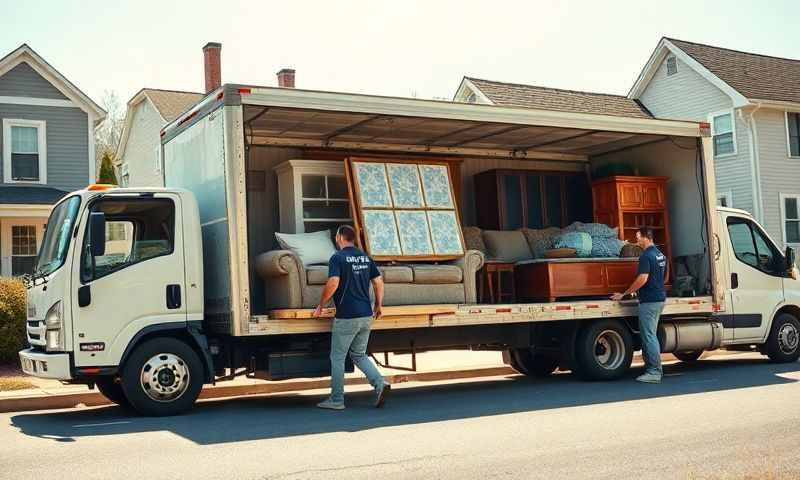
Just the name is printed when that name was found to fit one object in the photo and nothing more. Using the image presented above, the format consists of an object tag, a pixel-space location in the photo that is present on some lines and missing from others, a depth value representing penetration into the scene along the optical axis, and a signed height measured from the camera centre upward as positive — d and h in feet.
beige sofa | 34.12 +0.24
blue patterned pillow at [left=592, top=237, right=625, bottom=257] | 44.47 +1.40
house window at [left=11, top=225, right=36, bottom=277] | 80.94 +5.16
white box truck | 31.19 +0.88
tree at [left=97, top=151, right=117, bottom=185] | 89.01 +12.59
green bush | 46.60 -0.91
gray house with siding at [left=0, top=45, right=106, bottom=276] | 79.51 +14.29
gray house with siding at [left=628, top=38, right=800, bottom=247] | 86.58 +13.55
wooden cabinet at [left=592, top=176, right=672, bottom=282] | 47.09 +3.47
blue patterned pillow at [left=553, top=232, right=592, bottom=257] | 43.80 +1.64
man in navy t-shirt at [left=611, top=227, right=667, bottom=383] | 39.88 -0.97
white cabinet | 40.78 +4.24
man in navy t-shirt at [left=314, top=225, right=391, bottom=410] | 32.27 -0.77
